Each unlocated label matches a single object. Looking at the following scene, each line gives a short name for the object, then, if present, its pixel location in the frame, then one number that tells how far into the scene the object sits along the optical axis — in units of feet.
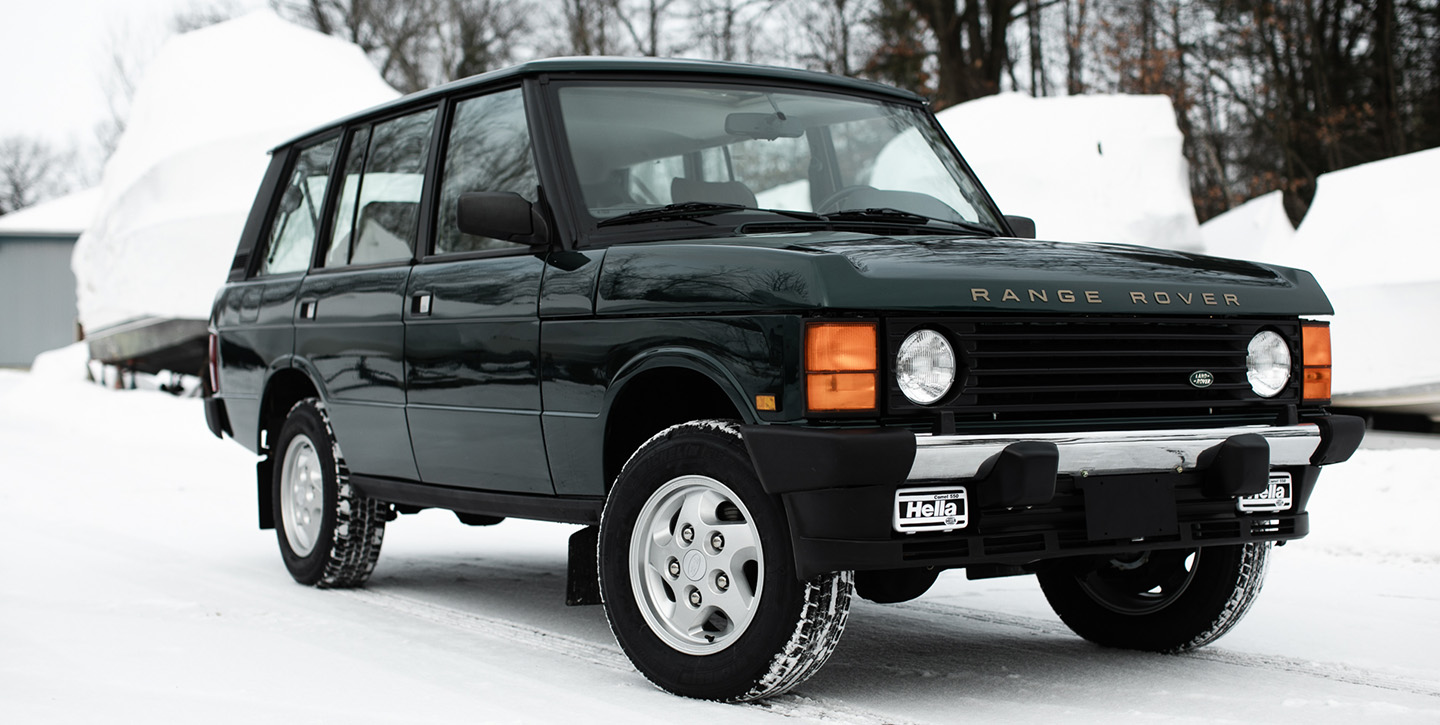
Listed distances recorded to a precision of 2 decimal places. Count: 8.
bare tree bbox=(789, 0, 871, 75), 102.01
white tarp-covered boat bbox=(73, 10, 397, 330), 76.07
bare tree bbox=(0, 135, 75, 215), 219.00
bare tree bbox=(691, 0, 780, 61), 98.99
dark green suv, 12.46
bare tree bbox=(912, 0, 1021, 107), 94.32
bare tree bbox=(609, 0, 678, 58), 116.16
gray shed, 163.84
